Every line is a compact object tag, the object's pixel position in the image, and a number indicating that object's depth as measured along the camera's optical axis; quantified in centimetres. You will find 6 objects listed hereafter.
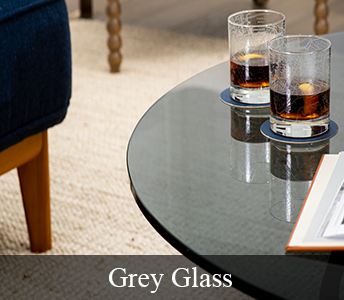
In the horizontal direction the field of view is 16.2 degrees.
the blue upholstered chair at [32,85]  181
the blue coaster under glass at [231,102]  167
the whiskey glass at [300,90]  154
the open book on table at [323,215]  138
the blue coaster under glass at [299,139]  156
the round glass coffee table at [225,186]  137
